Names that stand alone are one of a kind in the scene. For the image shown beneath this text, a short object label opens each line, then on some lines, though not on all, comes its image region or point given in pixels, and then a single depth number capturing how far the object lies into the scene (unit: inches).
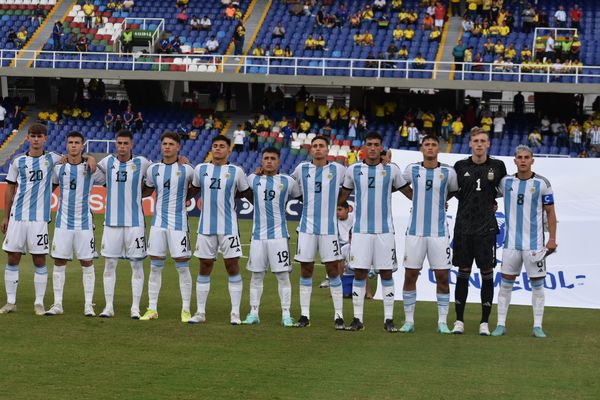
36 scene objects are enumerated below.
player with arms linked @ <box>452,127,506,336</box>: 559.8
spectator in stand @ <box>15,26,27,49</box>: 1832.2
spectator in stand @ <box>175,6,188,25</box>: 1857.8
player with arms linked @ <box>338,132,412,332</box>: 567.8
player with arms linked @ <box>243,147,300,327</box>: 576.4
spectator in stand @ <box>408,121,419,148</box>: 1590.8
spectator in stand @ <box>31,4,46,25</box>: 1913.1
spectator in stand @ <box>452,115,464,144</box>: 1593.3
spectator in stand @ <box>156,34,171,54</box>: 1768.0
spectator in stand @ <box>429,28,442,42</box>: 1736.7
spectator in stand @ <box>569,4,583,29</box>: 1737.2
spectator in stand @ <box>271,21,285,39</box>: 1788.9
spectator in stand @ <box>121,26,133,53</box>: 1781.5
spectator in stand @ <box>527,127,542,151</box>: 1556.3
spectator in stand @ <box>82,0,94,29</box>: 1866.4
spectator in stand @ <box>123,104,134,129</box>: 1726.1
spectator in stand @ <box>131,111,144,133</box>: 1724.9
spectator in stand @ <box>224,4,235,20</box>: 1855.3
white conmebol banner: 674.2
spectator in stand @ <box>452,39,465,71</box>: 1670.8
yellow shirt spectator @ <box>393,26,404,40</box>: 1749.5
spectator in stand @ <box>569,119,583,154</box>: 1539.1
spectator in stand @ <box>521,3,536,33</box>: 1736.0
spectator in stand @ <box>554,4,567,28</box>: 1729.8
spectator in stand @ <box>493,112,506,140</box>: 1609.3
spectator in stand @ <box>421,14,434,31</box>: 1772.9
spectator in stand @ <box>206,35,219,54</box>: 1762.6
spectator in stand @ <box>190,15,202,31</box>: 1831.9
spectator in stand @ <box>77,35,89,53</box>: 1779.0
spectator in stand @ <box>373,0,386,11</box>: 1828.2
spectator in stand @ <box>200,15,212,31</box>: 1825.8
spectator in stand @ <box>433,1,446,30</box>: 1782.7
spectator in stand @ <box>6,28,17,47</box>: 1840.6
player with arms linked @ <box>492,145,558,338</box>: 560.4
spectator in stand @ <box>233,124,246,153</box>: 1615.4
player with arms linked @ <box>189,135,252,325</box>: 577.6
